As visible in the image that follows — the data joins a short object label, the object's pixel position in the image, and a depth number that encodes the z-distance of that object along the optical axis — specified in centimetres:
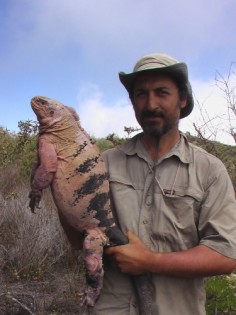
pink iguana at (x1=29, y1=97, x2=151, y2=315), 215
